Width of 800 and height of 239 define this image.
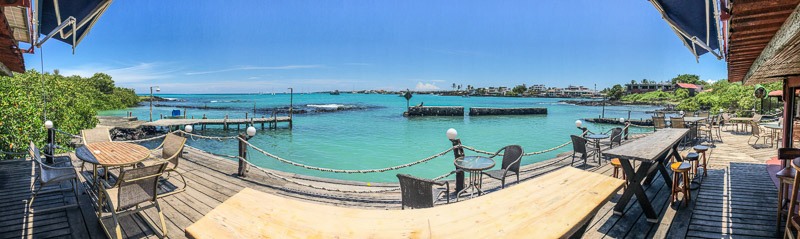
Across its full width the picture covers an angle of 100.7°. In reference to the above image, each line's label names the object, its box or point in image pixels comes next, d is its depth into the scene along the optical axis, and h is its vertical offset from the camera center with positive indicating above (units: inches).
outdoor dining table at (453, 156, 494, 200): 175.5 -31.7
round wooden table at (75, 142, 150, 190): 159.2 -28.5
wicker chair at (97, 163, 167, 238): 131.2 -36.4
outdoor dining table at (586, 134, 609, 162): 296.3 -26.3
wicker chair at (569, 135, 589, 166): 279.4 -31.2
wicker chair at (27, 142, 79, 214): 153.4 -35.6
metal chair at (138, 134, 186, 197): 195.9 -28.7
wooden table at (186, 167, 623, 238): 55.0 -20.6
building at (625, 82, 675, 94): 3794.3 +263.1
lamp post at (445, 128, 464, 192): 203.8 -27.0
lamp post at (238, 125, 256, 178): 244.5 -35.0
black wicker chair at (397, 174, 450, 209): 130.3 -34.7
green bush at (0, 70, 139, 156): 269.7 -11.3
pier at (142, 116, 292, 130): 942.4 -57.9
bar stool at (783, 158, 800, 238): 94.7 -31.4
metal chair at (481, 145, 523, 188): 192.4 -31.5
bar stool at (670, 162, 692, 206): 156.6 -32.9
